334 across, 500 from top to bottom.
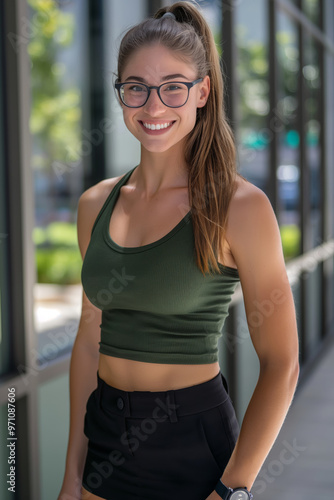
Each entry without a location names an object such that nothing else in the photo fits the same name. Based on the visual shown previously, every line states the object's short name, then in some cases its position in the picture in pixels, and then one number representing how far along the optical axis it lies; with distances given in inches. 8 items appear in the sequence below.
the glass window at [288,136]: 206.4
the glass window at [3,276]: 83.8
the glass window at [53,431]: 95.7
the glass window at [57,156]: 112.0
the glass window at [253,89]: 170.1
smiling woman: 52.3
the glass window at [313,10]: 234.8
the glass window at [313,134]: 246.4
